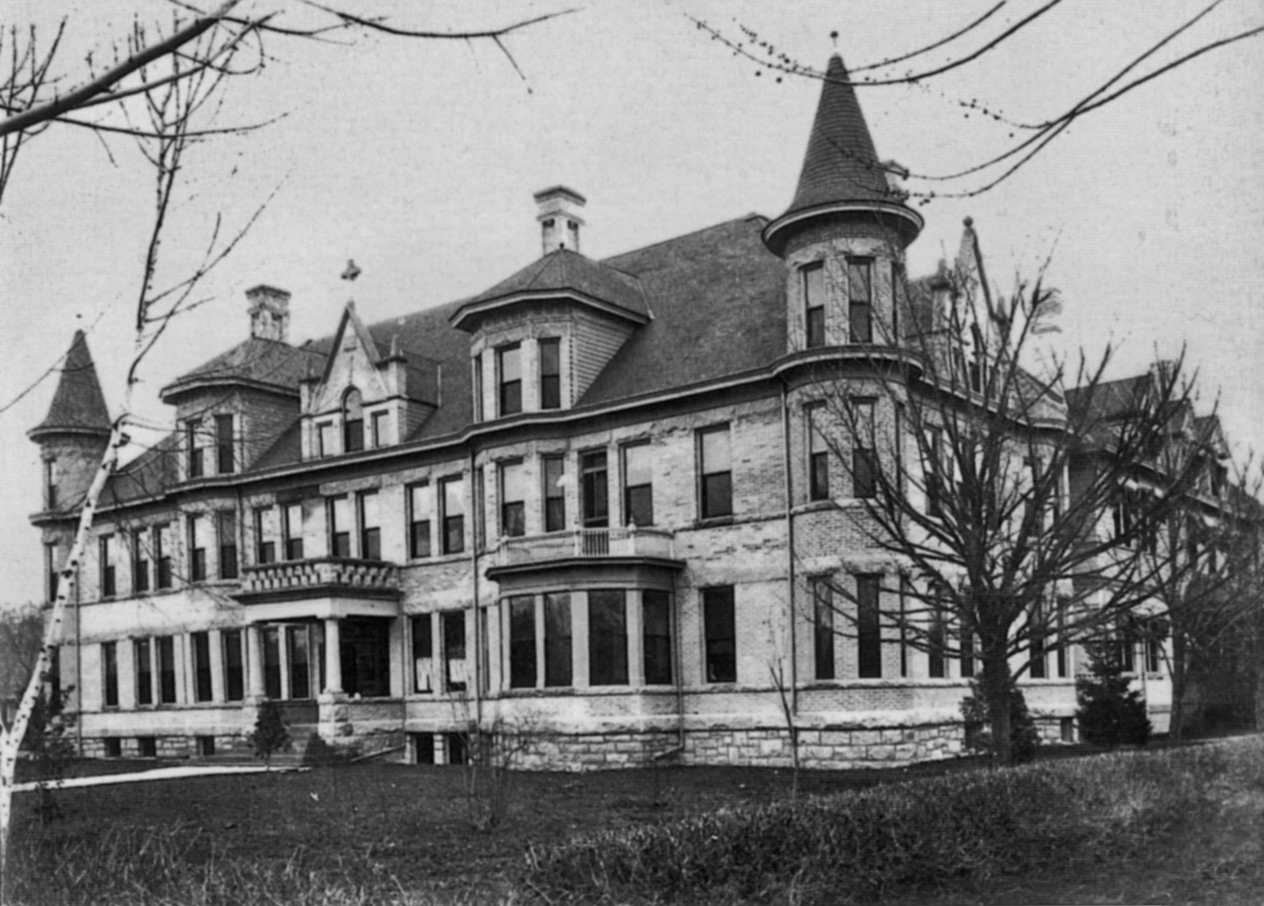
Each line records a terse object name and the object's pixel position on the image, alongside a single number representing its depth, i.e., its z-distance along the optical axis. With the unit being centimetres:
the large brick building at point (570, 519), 2516
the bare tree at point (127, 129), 657
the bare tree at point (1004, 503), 1471
